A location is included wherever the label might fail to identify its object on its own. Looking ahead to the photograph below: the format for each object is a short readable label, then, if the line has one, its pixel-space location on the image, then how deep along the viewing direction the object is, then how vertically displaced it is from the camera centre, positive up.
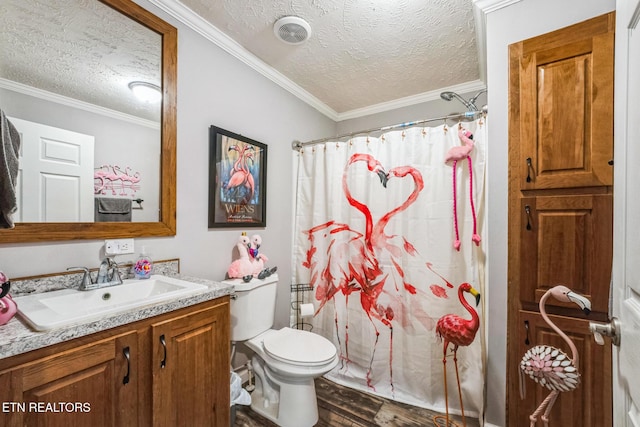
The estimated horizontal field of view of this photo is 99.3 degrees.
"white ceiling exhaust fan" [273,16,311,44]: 1.57 +1.10
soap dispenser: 1.30 -0.28
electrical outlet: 1.25 -0.17
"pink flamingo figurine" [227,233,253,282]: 1.71 -0.34
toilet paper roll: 1.94 -0.70
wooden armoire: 1.12 +0.06
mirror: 1.11 +0.56
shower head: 1.71 +0.76
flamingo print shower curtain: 1.63 -0.30
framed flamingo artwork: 1.71 +0.21
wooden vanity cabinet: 0.72 -0.53
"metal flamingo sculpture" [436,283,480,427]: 1.29 -0.55
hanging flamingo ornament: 1.58 +0.33
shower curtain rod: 1.58 +0.58
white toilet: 1.48 -0.80
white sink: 0.81 -0.33
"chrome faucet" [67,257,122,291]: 1.14 -0.29
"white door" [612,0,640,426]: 0.52 +0.00
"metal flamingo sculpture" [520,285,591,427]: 0.91 -0.53
